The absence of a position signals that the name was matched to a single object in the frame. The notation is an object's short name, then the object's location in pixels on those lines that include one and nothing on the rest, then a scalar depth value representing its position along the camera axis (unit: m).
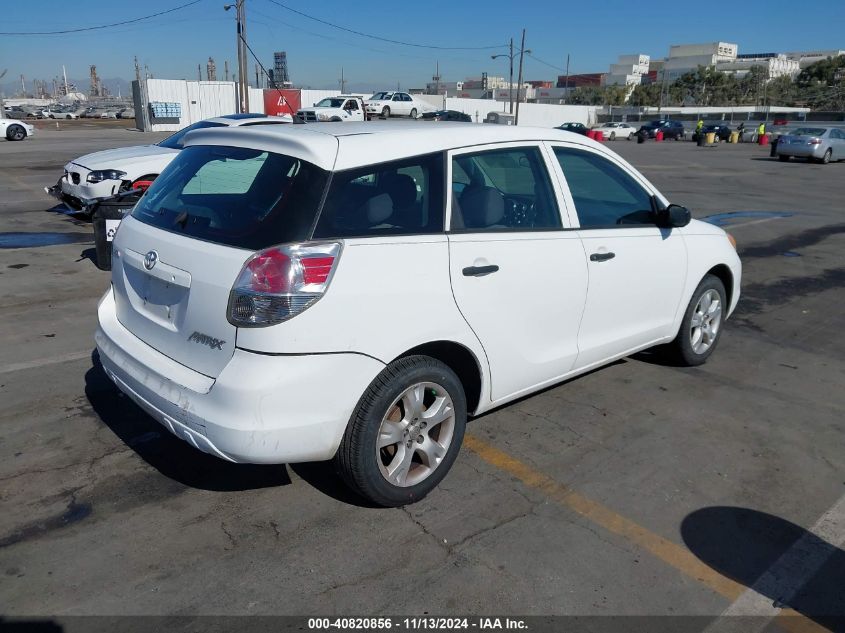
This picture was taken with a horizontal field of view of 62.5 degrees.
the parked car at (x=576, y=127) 41.72
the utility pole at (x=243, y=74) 32.45
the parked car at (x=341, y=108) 37.34
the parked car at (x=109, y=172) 9.70
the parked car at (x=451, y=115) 29.59
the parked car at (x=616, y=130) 52.78
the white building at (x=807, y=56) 145.61
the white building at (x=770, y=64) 130.50
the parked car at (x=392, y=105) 48.00
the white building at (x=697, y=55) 146.50
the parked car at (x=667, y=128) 52.41
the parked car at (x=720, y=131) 49.41
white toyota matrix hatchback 2.91
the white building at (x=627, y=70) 153.82
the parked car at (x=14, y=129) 30.94
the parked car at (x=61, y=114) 74.09
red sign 47.44
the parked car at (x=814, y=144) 29.27
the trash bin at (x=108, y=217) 7.05
